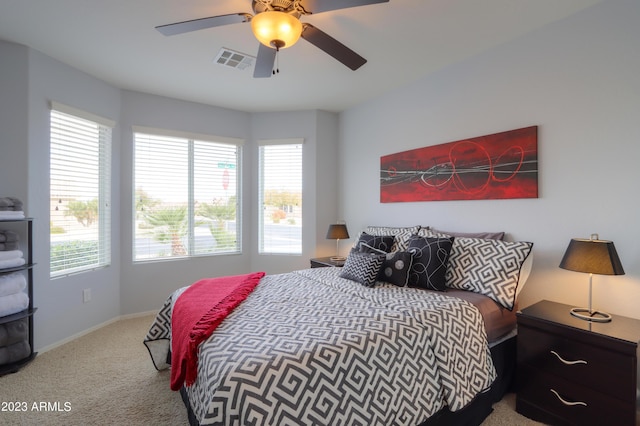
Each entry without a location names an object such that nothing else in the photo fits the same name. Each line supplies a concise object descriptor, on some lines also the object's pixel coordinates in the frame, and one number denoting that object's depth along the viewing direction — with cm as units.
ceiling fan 158
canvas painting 233
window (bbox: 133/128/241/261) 360
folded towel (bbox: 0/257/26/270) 226
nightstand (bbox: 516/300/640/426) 148
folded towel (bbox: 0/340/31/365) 227
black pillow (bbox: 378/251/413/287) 232
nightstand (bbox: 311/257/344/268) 346
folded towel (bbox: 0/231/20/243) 234
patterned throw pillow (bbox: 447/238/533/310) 205
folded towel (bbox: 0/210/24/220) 222
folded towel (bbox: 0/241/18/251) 235
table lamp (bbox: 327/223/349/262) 367
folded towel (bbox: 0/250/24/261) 227
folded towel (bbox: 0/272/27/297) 228
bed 115
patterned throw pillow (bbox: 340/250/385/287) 232
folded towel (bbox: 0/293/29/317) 226
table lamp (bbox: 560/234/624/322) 167
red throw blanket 141
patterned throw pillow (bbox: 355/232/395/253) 279
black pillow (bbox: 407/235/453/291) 225
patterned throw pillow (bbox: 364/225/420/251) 277
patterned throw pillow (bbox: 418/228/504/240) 243
